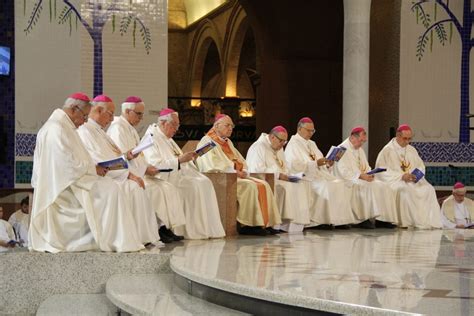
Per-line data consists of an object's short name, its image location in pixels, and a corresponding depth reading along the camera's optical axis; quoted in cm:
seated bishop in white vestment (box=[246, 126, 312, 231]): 1123
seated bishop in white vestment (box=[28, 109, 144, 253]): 769
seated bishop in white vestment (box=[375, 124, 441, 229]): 1247
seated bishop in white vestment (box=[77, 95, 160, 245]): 834
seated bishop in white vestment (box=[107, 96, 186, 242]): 911
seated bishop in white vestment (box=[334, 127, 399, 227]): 1218
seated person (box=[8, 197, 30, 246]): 1117
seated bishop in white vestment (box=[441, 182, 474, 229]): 1320
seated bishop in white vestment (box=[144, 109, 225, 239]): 963
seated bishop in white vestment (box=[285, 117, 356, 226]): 1180
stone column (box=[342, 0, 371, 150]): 1416
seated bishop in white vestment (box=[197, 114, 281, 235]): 1041
